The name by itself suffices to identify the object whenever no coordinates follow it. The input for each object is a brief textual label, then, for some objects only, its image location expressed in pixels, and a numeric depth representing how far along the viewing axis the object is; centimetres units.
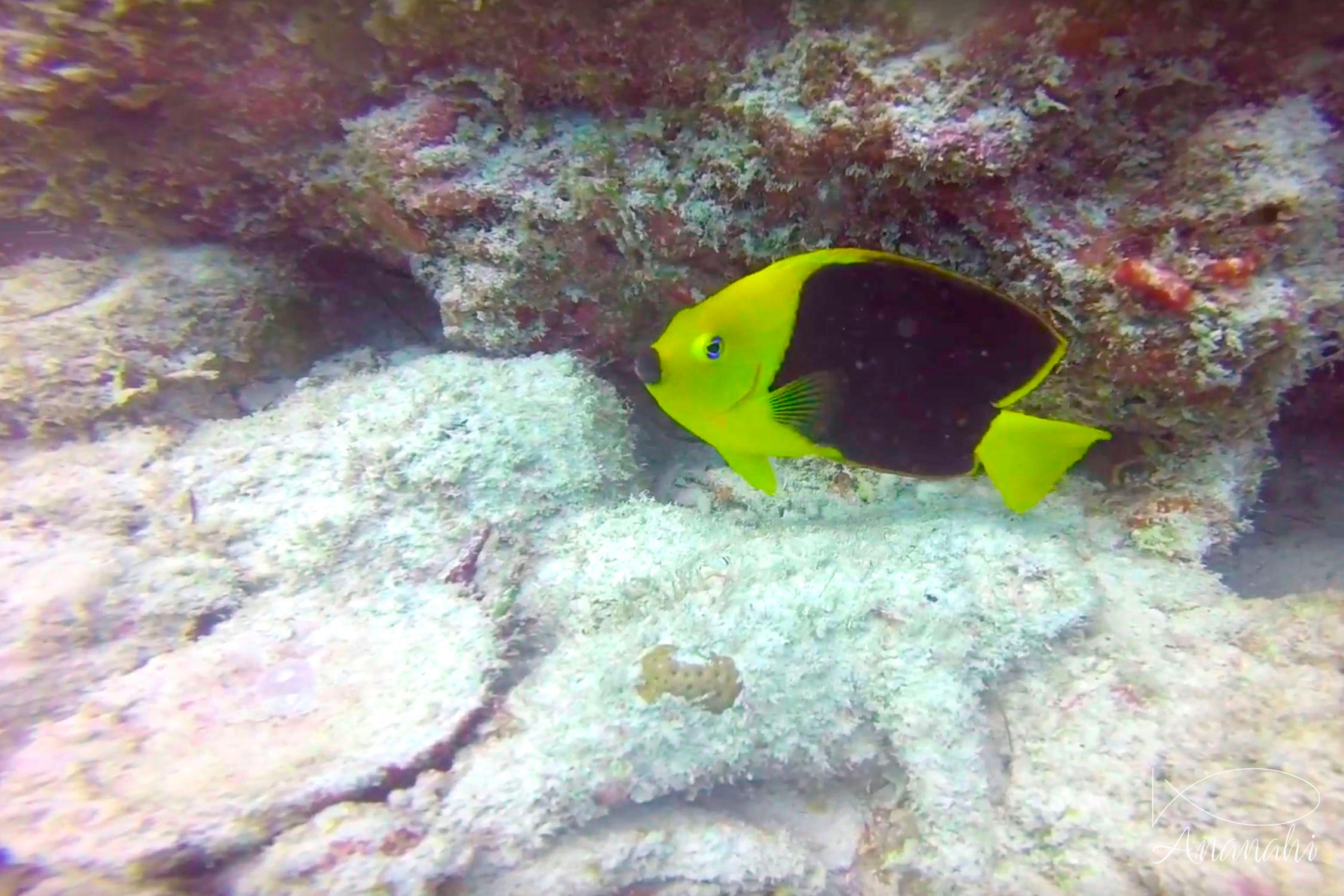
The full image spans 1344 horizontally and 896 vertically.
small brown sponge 40
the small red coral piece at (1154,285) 37
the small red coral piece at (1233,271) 37
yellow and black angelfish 35
